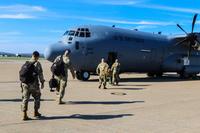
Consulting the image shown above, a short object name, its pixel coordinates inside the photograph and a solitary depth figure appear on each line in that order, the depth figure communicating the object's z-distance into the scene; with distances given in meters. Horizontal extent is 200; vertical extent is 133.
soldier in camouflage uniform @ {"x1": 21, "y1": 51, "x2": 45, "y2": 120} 10.70
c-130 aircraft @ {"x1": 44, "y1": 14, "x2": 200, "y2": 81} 25.58
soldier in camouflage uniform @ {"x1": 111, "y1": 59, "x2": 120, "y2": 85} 23.81
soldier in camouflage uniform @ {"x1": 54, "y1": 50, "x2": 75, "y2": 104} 13.87
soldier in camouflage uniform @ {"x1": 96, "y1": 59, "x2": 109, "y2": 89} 20.93
